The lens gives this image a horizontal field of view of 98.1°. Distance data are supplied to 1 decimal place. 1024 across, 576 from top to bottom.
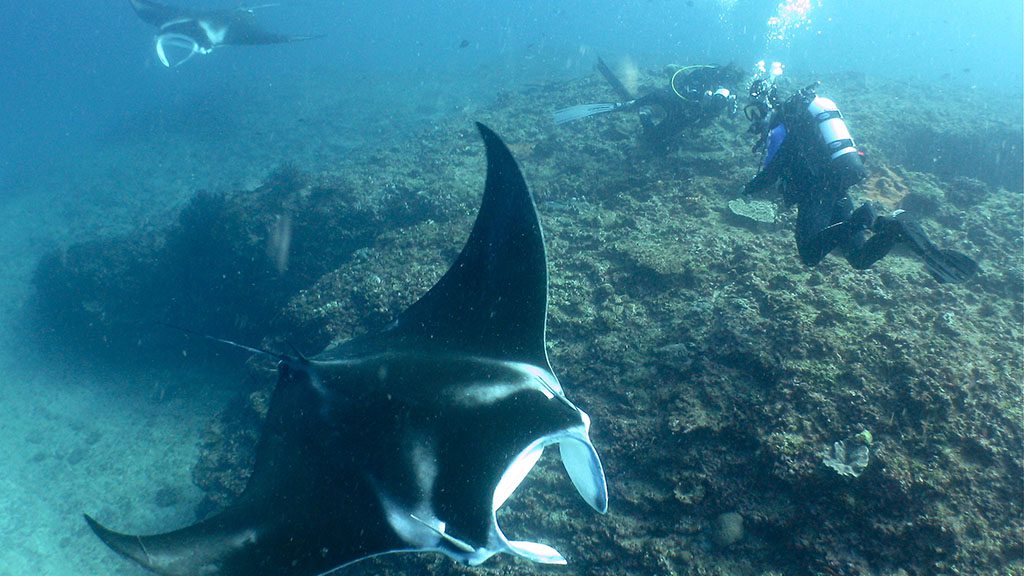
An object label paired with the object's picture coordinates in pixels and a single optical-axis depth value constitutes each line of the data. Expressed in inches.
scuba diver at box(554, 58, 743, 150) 329.1
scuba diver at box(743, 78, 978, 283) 168.6
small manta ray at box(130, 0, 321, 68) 517.0
